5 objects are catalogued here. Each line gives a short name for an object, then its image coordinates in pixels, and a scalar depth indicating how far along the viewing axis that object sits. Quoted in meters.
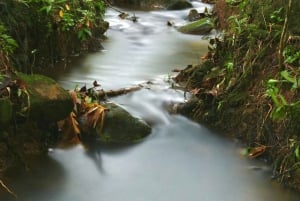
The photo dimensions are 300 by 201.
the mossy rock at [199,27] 10.29
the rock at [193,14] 12.40
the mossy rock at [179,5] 13.56
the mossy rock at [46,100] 4.65
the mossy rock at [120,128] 5.06
